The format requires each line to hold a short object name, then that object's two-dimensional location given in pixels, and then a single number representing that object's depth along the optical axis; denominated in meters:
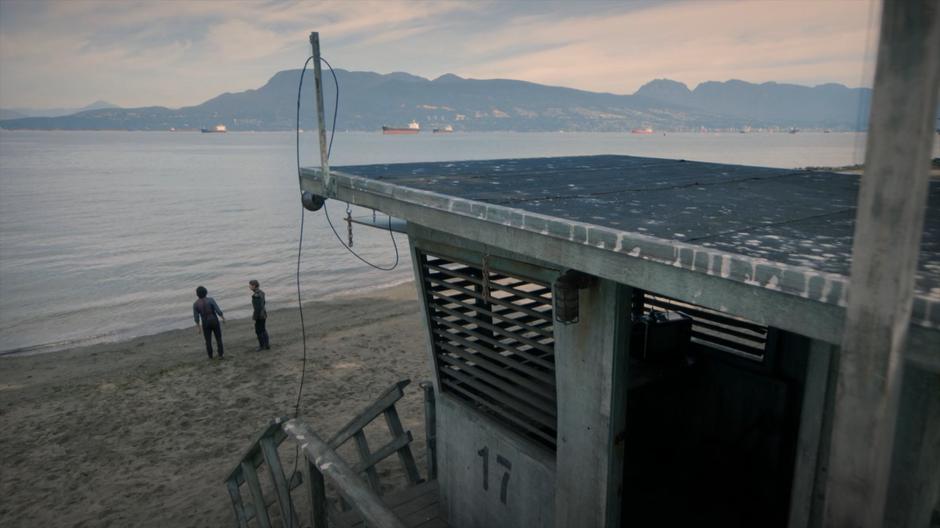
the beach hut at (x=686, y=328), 1.26
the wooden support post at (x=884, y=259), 1.16
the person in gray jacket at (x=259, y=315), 15.26
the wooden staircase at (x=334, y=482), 3.29
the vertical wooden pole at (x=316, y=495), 4.02
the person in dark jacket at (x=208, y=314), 14.87
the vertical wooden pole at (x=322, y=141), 5.45
